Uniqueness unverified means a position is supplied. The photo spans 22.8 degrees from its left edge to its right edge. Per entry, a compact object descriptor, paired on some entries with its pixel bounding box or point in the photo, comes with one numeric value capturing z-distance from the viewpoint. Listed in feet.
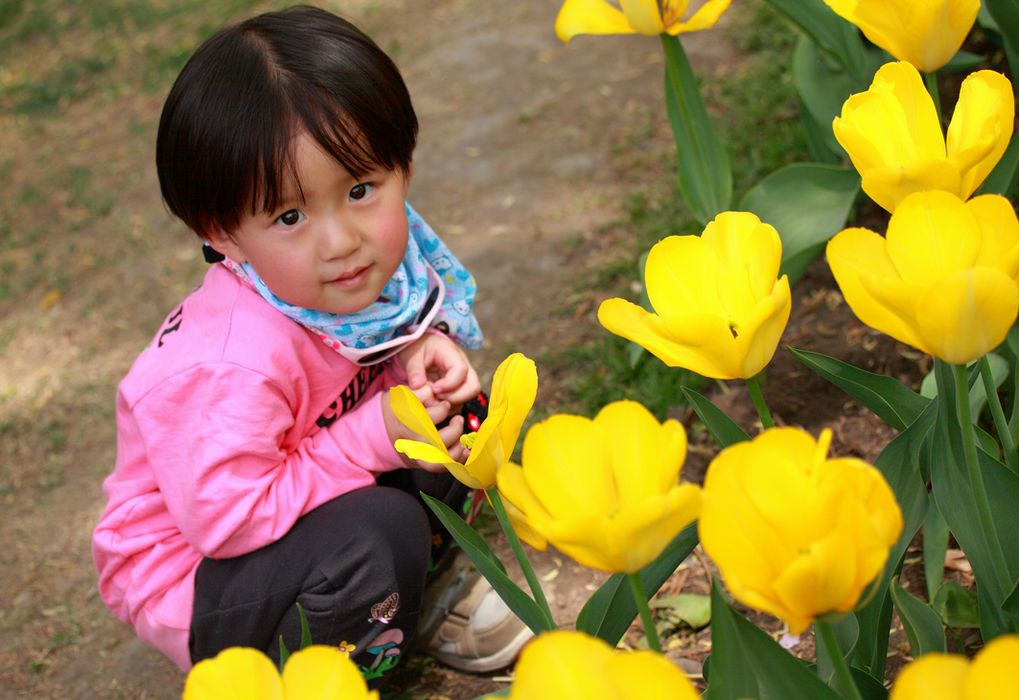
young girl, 4.51
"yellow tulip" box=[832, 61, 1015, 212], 3.68
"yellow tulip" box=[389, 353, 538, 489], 3.59
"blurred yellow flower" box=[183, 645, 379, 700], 3.29
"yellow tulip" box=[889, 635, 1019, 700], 3.14
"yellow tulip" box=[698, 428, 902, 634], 3.22
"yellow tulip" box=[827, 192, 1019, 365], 3.31
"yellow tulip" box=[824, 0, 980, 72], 4.03
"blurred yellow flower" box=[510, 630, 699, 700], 3.18
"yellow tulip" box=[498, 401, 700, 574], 3.27
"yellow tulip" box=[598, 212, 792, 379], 3.51
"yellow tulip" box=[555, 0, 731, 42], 4.74
